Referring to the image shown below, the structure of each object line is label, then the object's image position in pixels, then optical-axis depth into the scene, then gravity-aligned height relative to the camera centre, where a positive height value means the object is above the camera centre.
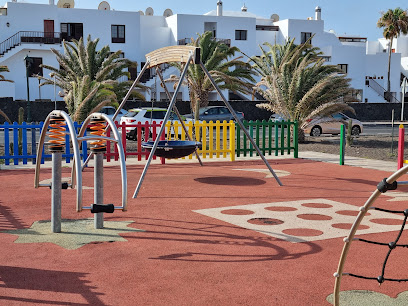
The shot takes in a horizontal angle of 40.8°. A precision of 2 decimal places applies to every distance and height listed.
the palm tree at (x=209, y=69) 33.03 +2.98
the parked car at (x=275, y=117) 35.33 -0.02
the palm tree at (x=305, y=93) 21.23 +0.97
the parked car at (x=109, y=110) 31.93 +0.30
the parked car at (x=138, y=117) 23.72 -0.06
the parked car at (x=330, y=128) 27.09 -0.54
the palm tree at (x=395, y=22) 63.72 +11.19
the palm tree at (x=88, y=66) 32.31 +3.00
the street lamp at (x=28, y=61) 30.87 +3.02
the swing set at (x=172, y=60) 10.53 +1.07
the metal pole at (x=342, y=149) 14.80 -0.86
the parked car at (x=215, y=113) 33.38 +0.18
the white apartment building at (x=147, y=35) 45.50 +7.51
